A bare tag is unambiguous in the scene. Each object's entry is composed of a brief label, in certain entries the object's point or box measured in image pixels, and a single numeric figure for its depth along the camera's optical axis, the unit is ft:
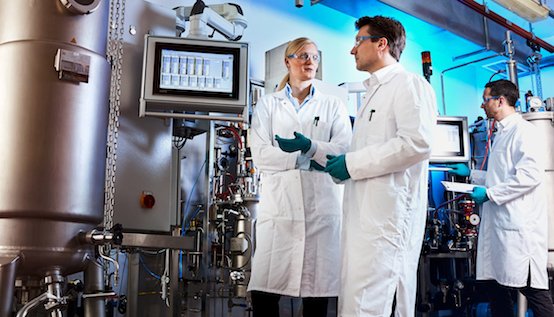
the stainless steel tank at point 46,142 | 4.69
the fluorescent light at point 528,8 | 14.24
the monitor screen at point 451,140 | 14.16
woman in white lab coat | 6.24
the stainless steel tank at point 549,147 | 10.79
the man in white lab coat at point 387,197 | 5.23
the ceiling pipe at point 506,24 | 14.63
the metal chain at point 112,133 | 5.90
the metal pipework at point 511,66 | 13.32
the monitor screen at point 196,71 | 7.46
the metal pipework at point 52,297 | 4.57
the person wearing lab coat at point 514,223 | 9.16
